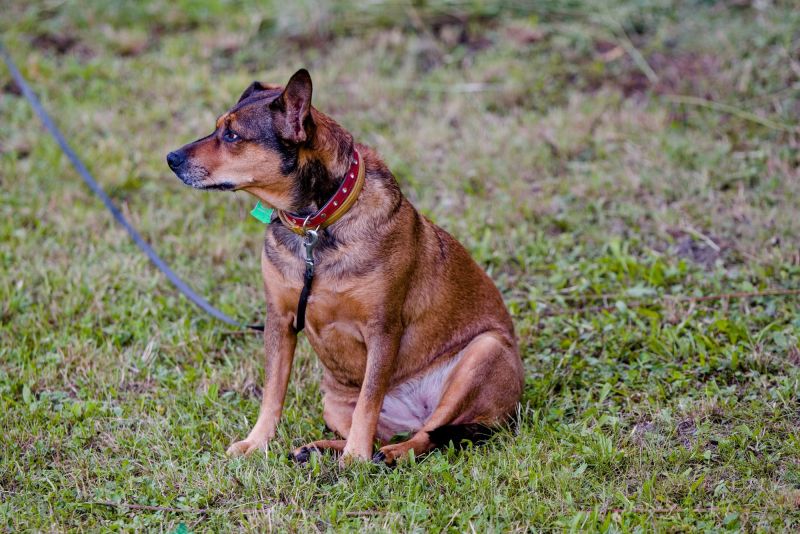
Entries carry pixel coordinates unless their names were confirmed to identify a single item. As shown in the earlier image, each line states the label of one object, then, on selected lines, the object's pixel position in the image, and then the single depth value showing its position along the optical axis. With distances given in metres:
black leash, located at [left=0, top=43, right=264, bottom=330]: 11.58
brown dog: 8.28
